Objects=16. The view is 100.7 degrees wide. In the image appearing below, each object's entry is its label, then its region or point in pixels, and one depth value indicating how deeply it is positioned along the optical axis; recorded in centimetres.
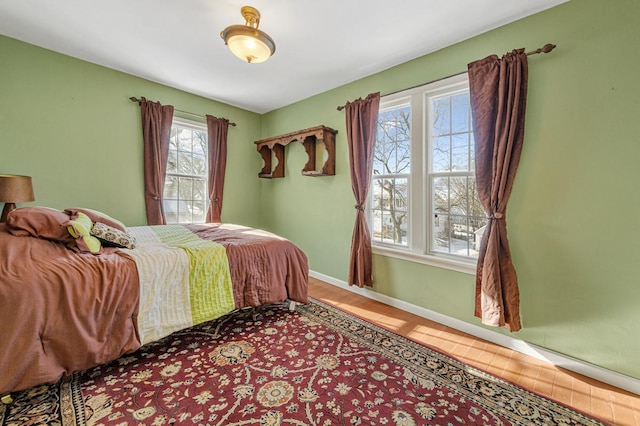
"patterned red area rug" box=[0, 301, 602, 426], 138
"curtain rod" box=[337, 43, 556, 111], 191
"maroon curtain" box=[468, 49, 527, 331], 204
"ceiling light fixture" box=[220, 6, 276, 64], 191
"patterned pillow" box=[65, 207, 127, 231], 217
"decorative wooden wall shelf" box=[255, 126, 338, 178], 345
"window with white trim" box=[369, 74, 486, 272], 247
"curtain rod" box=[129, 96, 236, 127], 320
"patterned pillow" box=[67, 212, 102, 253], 174
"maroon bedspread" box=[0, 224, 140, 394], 133
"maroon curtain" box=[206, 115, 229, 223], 390
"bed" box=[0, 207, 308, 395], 136
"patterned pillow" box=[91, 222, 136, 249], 192
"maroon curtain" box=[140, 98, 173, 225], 327
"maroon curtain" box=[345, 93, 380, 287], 301
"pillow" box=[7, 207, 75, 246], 169
